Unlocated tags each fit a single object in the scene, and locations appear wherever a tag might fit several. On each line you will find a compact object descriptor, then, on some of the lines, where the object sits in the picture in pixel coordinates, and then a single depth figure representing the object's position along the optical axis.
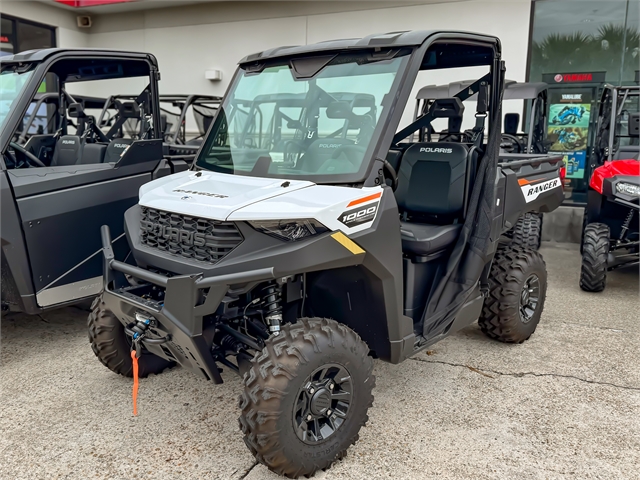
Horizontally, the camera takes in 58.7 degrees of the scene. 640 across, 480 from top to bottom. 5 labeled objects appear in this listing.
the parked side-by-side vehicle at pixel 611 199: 5.55
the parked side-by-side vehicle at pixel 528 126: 6.75
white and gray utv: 2.51
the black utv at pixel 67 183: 3.87
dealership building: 8.82
